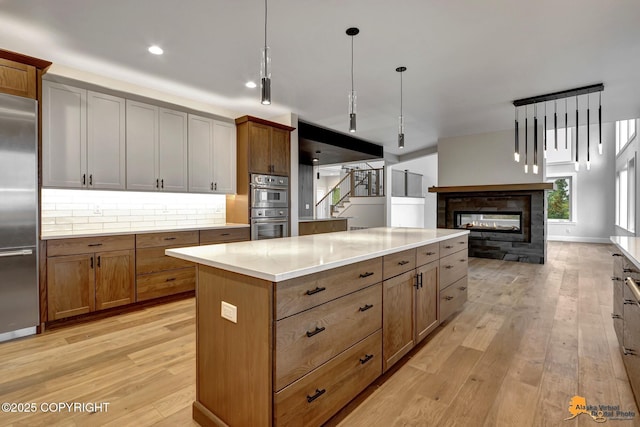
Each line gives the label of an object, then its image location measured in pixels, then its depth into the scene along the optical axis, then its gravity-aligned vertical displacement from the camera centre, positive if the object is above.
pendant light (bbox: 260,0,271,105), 1.88 +0.78
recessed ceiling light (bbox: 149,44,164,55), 2.98 +1.55
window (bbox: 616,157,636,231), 6.60 +0.37
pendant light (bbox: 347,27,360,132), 2.59 +0.90
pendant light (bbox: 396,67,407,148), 3.23 +0.83
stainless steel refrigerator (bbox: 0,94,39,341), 2.61 -0.06
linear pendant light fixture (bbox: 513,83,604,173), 3.96 +1.55
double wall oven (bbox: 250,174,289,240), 4.62 +0.07
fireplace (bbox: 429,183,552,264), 6.04 -0.14
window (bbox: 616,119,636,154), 6.85 +1.88
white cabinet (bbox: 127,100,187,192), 3.65 +0.77
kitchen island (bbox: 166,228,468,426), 1.34 -0.58
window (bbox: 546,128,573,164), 9.12 +1.79
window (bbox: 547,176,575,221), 9.64 +0.31
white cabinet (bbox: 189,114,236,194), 4.24 +0.77
